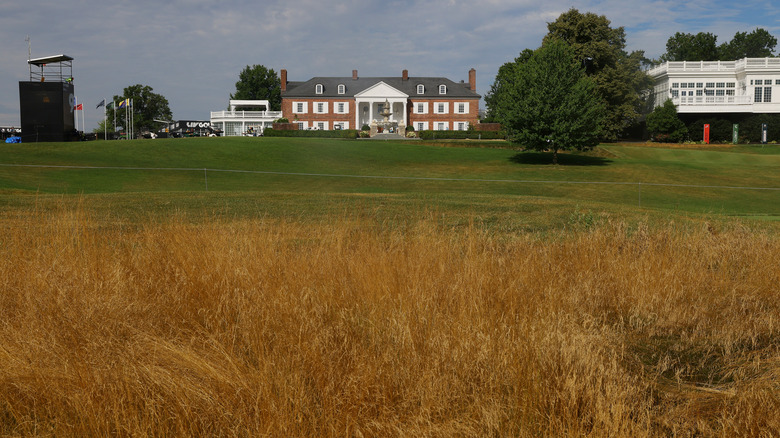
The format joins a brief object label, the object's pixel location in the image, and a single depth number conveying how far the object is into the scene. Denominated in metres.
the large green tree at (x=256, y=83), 110.62
